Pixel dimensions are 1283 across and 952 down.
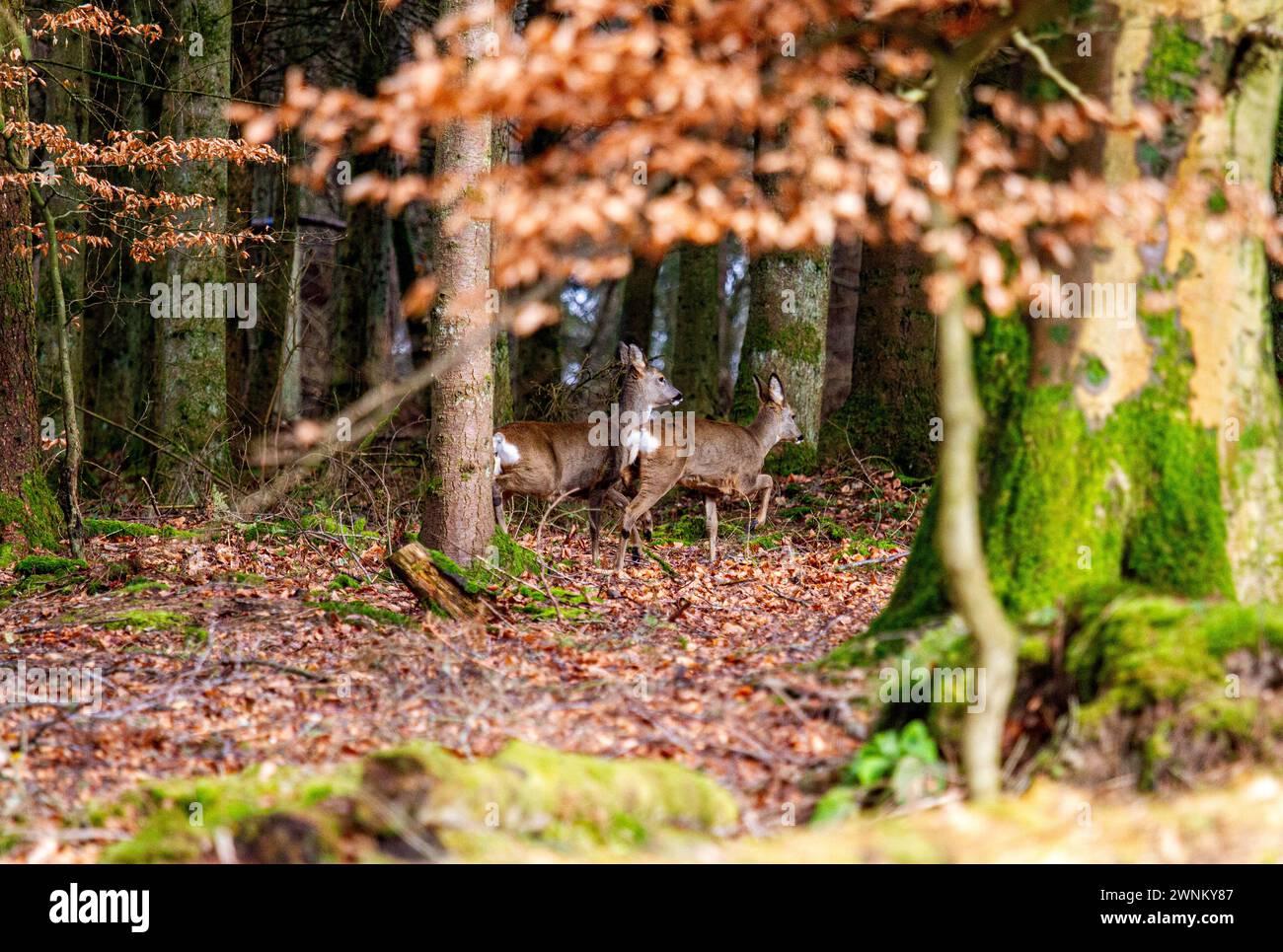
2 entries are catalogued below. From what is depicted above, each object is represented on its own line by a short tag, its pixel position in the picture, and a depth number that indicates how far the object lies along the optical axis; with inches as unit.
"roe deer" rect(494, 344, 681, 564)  538.6
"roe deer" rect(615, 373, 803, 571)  559.2
